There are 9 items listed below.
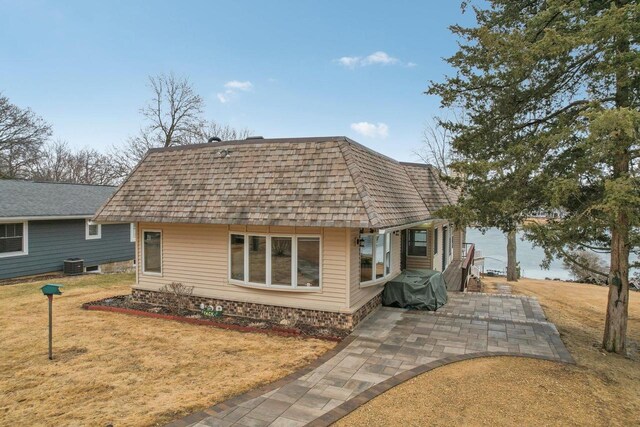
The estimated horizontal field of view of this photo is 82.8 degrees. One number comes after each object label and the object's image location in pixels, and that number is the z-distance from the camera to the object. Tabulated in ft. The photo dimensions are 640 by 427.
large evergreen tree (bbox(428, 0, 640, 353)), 21.70
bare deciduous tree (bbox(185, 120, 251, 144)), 93.76
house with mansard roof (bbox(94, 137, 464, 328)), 28.50
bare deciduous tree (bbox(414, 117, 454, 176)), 93.09
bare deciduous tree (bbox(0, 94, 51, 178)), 97.35
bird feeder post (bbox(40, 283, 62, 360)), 22.90
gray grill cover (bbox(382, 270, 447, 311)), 34.94
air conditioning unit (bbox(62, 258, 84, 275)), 55.72
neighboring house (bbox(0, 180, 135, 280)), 50.60
